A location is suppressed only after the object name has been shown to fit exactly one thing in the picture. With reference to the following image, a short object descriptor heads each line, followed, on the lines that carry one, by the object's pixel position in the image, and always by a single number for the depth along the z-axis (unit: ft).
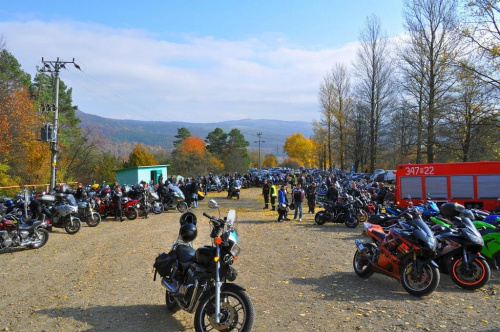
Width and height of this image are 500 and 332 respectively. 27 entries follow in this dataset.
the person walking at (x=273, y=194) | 63.93
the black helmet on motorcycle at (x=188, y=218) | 16.51
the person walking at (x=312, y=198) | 61.01
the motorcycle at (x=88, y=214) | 47.65
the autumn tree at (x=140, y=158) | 204.01
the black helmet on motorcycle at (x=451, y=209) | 23.28
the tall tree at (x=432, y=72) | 89.51
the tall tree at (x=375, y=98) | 136.46
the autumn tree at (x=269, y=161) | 354.95
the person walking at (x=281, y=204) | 52.08
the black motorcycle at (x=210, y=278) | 13.65
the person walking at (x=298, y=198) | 52.85
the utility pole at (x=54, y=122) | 68.59
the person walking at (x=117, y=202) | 53.57
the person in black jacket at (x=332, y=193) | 55.18
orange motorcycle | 19.20
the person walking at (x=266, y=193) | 70.18
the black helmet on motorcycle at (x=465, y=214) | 22.57
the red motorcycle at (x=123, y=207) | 54.44
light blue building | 97.60
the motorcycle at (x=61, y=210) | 41.70
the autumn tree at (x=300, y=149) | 326.24
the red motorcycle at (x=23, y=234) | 31.22
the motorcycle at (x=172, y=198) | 63.98
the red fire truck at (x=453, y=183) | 51.31
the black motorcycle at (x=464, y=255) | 20.06
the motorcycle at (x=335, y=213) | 48.49
